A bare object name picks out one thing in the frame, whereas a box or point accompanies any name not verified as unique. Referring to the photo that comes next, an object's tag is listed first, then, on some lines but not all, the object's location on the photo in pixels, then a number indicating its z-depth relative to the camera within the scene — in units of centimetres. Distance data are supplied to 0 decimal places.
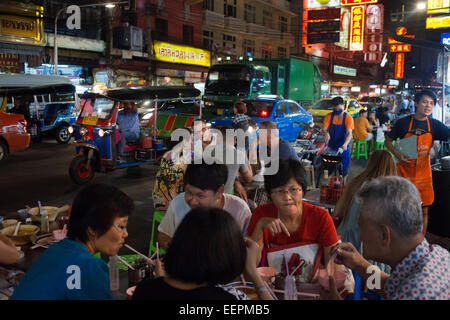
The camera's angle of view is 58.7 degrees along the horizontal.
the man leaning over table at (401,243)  184
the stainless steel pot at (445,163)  642
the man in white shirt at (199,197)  321
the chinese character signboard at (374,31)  3619
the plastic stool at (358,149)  1307
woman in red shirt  301
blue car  1350
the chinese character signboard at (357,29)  3416
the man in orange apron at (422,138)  532
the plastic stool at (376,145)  1380
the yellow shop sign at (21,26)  1672
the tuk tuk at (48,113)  1645
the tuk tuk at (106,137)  954
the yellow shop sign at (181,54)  2508
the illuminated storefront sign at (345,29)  3908
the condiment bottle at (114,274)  279
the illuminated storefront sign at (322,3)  2791
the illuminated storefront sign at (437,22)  1282
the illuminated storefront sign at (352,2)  2661
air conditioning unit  2211
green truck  1834
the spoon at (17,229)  367
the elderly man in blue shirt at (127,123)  1029
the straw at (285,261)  263
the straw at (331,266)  260
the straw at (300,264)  278
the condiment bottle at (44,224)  390
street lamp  1796
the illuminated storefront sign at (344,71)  4641
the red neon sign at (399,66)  5147
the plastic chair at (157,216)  461
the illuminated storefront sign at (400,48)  4684
